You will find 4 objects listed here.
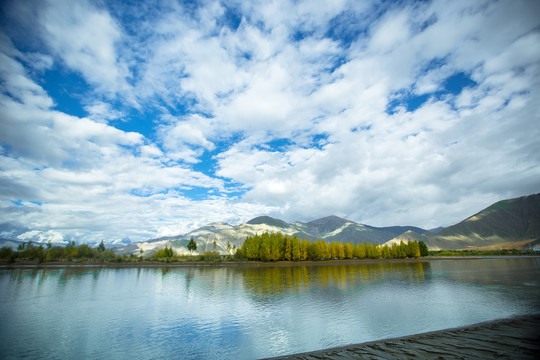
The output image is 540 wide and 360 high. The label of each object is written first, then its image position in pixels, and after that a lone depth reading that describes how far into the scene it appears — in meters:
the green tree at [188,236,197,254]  154.38
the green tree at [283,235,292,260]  122.99
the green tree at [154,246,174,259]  151.88
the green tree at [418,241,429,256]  182.64
